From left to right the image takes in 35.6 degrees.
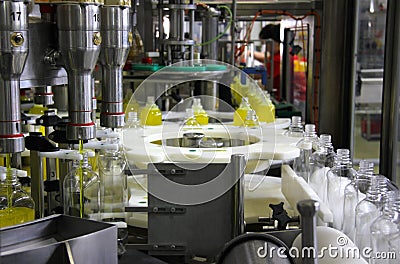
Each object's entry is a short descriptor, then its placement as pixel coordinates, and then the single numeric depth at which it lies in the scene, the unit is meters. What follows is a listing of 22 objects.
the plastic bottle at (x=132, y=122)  2.61
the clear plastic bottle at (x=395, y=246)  1.26
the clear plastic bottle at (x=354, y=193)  1.43
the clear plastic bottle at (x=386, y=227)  1.25
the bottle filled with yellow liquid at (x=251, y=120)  2.72
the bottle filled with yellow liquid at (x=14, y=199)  1.34
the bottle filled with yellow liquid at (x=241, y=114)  2.80
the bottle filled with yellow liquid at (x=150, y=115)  2.76
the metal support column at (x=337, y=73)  3.48
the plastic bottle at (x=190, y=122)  2.61
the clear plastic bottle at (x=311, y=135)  1.99
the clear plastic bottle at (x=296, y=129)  2.53
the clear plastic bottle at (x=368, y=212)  1.33
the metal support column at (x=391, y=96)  2.24
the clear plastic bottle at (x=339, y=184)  1.48
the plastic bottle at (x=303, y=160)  1.94
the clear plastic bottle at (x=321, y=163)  1.71
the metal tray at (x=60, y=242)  0.88
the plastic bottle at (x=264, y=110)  2.96
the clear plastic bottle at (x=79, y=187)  1.50
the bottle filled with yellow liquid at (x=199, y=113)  2.81
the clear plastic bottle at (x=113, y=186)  1.71
